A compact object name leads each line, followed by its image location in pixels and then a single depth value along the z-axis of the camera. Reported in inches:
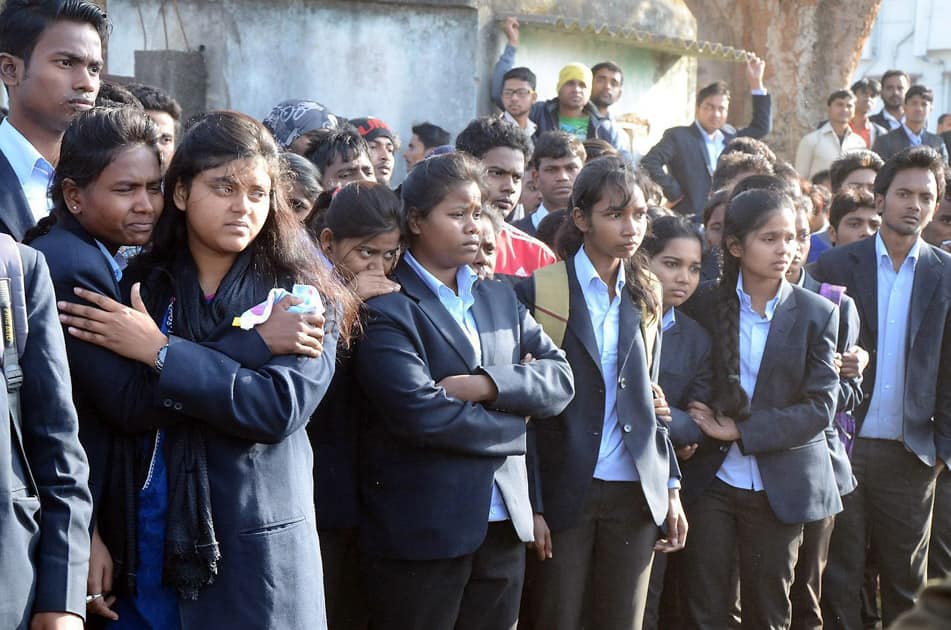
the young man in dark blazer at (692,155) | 331.9
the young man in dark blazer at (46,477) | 92.4
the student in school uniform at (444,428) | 132.7
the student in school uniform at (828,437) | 187.6
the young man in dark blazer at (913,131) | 446.9
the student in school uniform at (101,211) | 105.0
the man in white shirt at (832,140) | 415.5
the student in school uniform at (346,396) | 139.3
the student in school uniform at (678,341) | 177.0
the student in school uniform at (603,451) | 155.1
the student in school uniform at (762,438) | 175.9
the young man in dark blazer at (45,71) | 139.6
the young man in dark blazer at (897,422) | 204.5
